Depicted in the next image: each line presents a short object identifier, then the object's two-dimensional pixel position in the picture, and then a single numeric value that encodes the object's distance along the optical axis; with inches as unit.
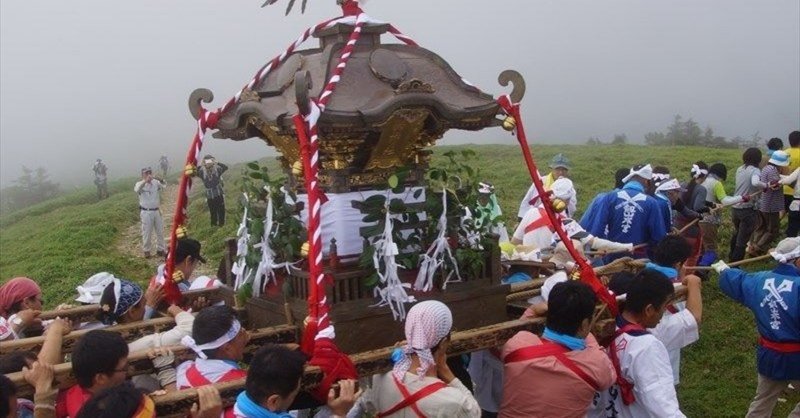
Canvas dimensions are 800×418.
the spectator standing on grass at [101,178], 1058.2
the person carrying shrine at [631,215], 270.1
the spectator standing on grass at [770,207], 383.9
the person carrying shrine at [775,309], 192.5
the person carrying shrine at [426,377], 121.0
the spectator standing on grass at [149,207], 565.9
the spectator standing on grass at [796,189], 375.9
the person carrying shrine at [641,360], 144.6
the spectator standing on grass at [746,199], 388.2
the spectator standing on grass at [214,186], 616.1
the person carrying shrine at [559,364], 136.3
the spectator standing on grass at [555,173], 343.9
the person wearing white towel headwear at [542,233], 233.0
